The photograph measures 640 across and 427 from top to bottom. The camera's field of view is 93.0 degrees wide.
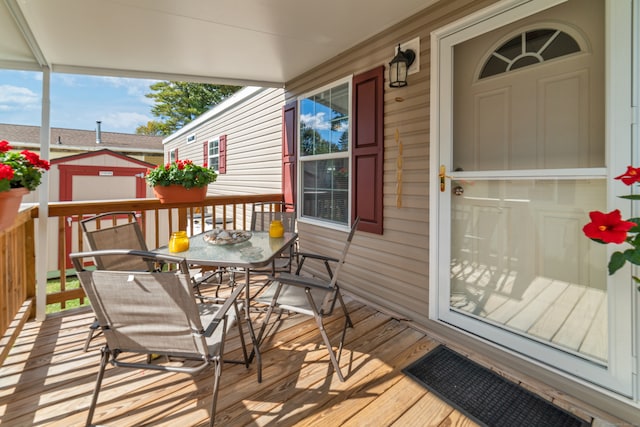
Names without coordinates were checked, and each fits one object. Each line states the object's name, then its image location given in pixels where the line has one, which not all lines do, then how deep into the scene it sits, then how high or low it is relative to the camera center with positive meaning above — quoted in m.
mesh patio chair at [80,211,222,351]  2.20 -0.28
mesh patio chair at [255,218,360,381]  1.89 -0.65
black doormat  1.66 -1.13
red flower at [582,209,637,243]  1.36 -0.08
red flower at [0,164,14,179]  1.52 +0.19
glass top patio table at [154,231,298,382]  1.89 -0.31
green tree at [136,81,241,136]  19.50 +7.19
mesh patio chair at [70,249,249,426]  1.40 -0.52
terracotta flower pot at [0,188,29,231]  1.62 +0.02
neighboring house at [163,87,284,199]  5.22 +1.48
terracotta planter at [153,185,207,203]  3.33 +0.17
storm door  1.78 +0.15
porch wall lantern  2.67 +1.28
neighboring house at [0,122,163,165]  12.31 +3.39
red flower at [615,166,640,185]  1.33 +0.14
